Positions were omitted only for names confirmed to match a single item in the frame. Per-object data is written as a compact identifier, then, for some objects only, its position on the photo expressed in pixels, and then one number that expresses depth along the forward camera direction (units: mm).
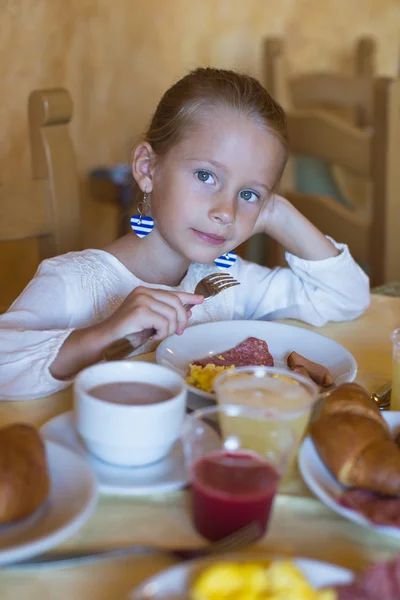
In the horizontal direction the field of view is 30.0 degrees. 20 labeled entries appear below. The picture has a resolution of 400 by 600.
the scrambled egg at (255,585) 528
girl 1302
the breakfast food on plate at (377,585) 558
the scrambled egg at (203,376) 1003
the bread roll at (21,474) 672
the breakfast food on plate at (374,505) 697
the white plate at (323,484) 699
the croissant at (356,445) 735
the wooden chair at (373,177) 2252
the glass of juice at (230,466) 688
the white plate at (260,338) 1129
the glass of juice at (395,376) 1018
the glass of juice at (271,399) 743
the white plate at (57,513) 643
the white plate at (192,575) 559
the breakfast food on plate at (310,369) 1052
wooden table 644
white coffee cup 750
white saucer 758
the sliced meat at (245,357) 1099
